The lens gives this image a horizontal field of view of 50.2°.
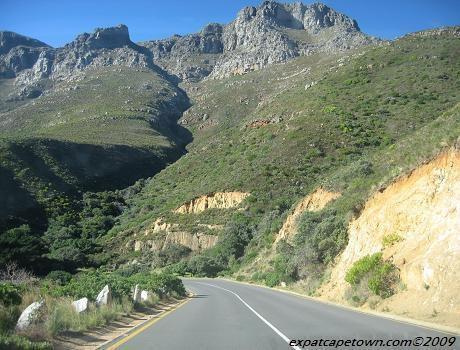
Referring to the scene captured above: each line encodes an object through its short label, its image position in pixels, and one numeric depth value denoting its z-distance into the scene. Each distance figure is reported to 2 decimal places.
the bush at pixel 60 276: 24.98
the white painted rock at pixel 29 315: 8.95
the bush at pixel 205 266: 52.94
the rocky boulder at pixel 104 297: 13.80
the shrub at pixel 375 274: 17.30
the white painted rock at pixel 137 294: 16.98
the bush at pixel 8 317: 8.58
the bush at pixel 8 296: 9.24
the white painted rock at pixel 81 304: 11.90
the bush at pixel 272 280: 32.86
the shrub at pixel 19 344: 7.29
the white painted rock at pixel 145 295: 18.48
